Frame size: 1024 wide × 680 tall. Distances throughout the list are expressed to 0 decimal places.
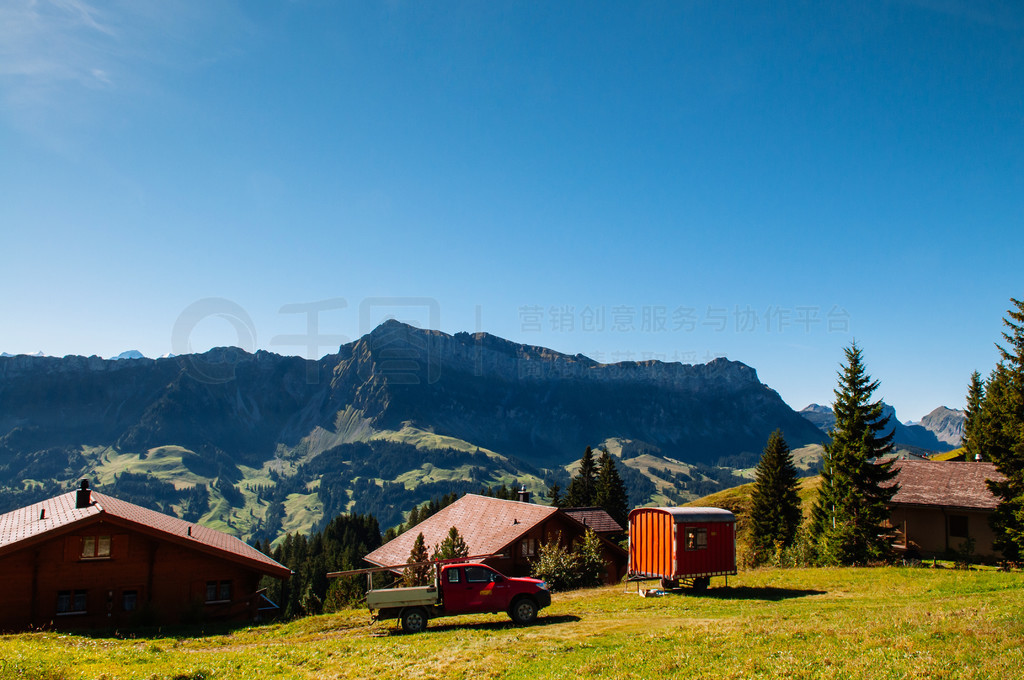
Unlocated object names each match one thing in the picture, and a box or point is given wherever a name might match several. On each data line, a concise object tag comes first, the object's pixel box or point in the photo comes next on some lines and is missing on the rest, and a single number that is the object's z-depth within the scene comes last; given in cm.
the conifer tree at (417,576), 3080
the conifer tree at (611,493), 9250
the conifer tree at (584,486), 9994
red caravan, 3020
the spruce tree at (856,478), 4075
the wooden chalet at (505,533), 4444
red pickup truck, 2270
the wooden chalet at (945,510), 4331
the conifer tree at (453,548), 3900
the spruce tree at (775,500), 6500
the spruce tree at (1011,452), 3641
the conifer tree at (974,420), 5870
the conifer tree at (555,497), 10984
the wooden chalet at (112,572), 2909
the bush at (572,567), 3650
